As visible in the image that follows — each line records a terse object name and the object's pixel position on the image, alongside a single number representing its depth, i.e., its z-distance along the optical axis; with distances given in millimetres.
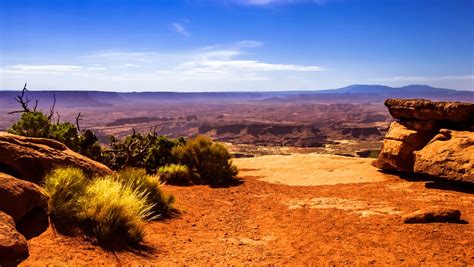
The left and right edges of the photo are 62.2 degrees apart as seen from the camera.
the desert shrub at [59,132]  14570
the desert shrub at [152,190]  9773
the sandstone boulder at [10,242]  4988
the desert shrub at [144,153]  16781
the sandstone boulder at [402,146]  14484
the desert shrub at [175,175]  15602
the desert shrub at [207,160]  16203
